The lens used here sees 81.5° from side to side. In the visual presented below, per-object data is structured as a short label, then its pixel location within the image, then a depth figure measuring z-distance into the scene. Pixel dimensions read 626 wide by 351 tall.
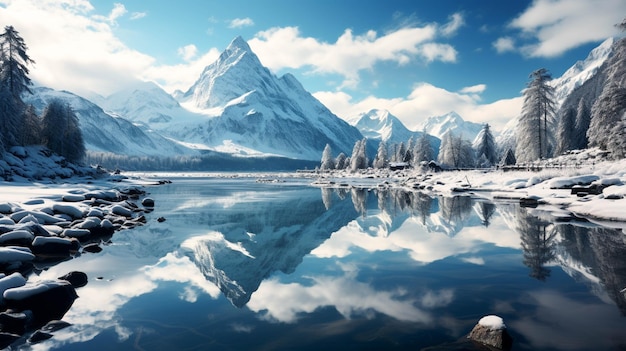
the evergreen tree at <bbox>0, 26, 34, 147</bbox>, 48.53
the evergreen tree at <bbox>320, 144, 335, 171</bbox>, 161.40
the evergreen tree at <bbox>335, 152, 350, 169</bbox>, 153.75
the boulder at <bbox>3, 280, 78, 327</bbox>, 9.18
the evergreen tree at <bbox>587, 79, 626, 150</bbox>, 41.44
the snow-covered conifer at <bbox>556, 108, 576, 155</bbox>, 77.50
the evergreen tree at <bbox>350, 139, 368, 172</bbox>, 133.12
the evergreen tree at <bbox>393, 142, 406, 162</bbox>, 134.38
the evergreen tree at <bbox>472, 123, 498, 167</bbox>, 106.88
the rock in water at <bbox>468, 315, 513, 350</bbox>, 7.43
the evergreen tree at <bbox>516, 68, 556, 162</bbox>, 56.31
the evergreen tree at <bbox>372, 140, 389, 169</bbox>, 134.38
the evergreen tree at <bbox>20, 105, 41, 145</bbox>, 58.25
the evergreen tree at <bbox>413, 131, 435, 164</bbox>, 112.31
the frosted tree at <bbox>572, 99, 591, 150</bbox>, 74.19
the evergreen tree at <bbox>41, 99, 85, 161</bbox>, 67.56
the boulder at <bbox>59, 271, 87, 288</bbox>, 11.89
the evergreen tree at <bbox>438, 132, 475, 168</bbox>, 104.74
